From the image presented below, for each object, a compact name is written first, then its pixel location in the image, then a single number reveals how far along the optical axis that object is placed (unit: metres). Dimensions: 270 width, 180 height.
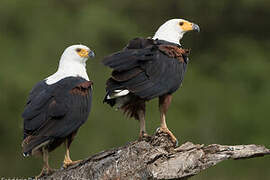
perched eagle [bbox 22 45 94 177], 15.55
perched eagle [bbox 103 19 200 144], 15.75
